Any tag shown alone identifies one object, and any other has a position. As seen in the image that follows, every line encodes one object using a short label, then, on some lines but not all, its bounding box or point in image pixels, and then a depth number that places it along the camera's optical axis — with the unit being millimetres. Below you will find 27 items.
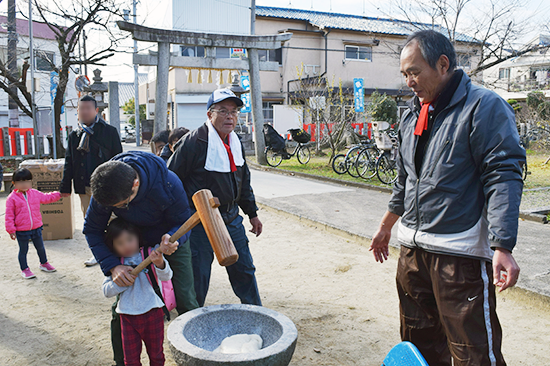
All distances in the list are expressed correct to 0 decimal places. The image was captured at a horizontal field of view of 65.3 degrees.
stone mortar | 2027
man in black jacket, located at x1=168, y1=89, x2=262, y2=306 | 3309
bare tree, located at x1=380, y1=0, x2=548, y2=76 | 10422
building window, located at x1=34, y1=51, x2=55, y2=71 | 25391
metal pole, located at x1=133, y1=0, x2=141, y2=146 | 29609
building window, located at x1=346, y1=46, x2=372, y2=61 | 26841
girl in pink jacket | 4668
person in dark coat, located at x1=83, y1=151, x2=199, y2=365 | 2066
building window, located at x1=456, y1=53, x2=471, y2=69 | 12625
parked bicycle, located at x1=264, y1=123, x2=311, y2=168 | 16453
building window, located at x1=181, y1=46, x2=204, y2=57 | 27219
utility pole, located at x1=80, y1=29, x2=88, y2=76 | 14547
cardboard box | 6174
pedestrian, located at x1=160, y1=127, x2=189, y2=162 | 4906
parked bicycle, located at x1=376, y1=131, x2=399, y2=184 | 10898
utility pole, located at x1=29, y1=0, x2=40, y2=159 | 11394
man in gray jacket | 1823
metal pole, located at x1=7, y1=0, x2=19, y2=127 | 12641
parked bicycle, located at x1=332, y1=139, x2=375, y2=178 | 11991
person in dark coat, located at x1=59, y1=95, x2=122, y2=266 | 4918
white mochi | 2398
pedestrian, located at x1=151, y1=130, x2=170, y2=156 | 5918
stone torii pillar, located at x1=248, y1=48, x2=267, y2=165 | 15125
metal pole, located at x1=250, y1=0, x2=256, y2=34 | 18750
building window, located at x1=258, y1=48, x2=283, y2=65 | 26328
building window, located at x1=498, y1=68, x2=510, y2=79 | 37975
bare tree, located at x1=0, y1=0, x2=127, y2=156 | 12777
